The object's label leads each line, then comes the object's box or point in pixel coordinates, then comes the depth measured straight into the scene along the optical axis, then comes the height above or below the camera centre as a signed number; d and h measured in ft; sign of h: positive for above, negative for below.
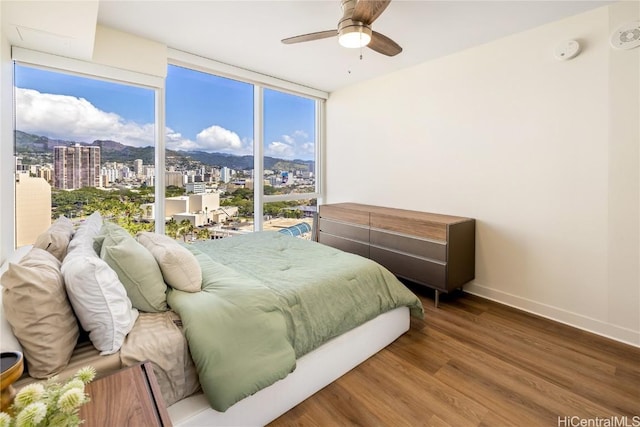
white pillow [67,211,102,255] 5.43 -0.53
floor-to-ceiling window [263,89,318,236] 14.14 +2.36
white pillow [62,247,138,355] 3.97 -1.24
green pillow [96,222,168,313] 4.91 -1.06
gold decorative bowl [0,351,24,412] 2.35 -1.32
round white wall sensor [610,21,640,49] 7.19 +4.17
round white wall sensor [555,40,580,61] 7.98 +4.25
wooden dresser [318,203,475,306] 9.42 -1.11
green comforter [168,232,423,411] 4.51 -1.82
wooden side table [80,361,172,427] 2.84 -1.94
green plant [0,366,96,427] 1.91 -1.30
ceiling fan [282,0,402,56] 6.00 +3.97
